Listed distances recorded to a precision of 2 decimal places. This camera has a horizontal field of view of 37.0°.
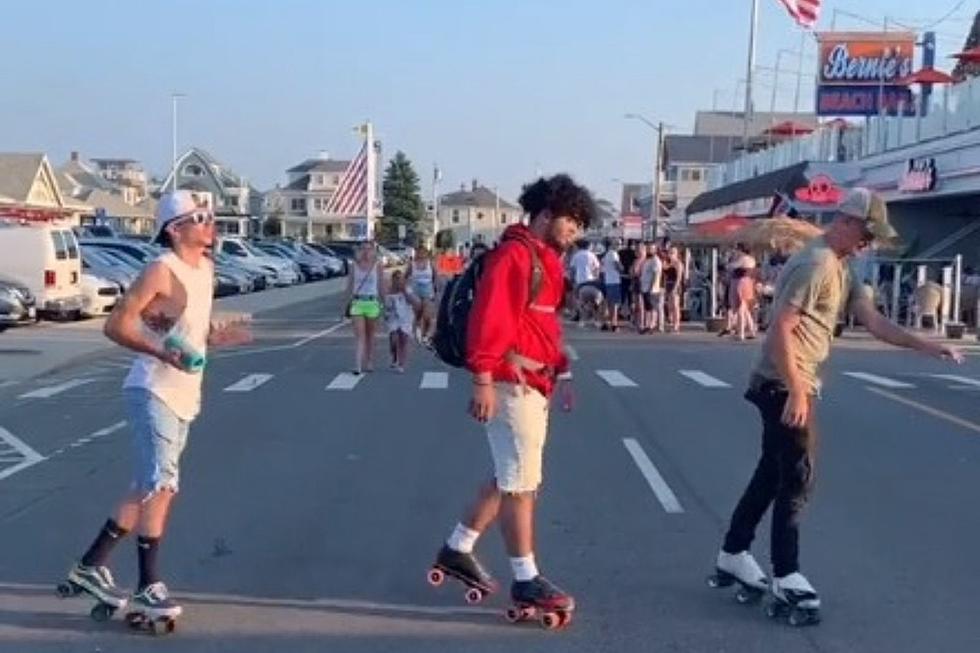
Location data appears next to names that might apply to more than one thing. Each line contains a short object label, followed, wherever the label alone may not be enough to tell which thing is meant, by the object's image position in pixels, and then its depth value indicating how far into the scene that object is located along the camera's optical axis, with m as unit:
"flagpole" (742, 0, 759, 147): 54.34
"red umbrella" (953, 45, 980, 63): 36.28
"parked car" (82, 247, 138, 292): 34.47
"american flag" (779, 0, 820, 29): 45.19
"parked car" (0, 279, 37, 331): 26.66
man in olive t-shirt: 6.60
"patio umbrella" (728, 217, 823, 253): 30.20
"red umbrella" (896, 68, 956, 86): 38.03
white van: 28.61
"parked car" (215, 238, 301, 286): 55.65
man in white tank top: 6.34
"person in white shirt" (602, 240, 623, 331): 30.63
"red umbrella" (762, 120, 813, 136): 64.69
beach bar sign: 53.38
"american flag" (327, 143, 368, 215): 35.78
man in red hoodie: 6.29
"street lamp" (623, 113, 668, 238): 63.77
